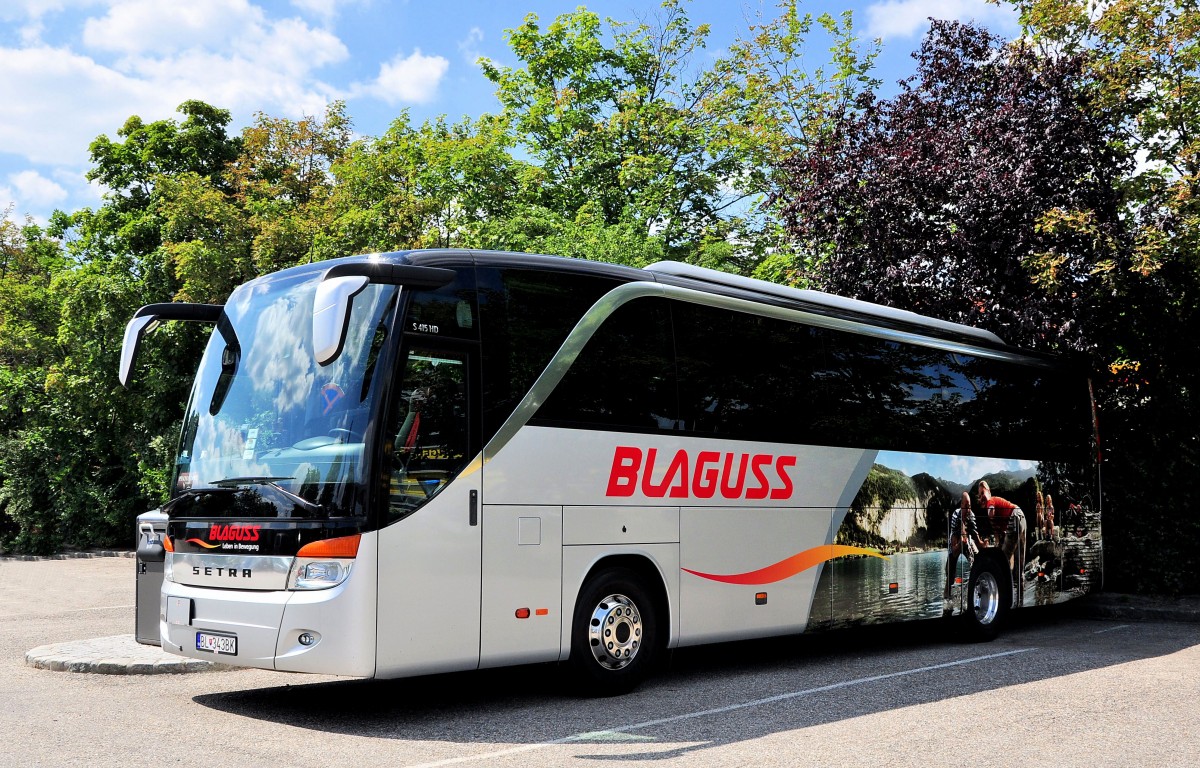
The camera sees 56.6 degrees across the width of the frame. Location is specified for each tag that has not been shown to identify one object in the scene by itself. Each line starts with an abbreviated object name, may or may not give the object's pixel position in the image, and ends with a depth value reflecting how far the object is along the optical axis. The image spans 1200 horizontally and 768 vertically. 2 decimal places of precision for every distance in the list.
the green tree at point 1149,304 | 14.86
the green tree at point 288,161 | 30.77
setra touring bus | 7.44
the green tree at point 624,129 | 27.72
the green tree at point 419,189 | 25.45
